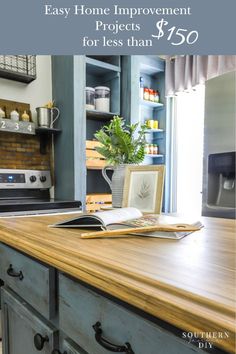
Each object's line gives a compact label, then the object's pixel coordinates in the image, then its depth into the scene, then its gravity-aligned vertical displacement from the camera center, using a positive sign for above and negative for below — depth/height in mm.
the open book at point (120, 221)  674 -158
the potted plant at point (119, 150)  1213 +71
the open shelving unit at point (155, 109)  3234 +706
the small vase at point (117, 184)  1193 -87
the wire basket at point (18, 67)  2135 +801
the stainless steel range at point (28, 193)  1801 -240
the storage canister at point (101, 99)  2607 +639
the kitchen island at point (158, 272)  289 -162
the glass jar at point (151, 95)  3240 +847
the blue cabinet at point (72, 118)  2287 +405
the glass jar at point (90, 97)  2527 +640
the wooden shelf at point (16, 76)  2152 +735
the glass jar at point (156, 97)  3305 +843
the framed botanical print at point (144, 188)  1094 -93
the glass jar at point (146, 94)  3175 +840
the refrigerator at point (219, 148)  1567 +114
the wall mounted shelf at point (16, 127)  2084 +305
